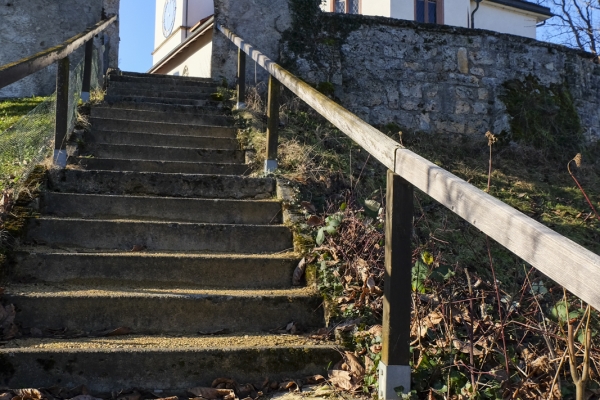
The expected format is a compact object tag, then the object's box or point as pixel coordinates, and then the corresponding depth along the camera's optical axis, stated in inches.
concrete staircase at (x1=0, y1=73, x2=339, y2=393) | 100.8
